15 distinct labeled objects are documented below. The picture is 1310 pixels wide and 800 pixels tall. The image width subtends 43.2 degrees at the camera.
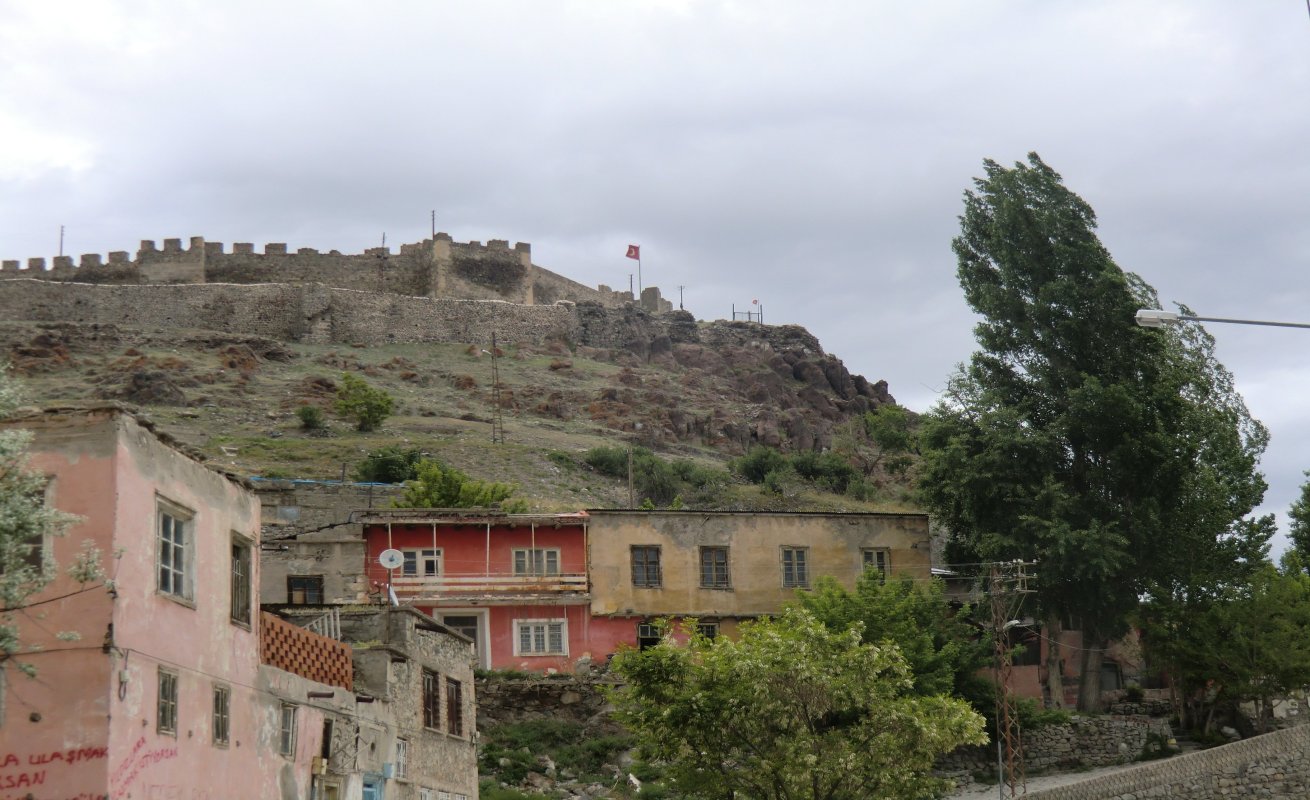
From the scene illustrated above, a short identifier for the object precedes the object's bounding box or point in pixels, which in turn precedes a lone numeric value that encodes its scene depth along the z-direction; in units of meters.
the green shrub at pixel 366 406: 75.69
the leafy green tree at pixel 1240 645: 42.72
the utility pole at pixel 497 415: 77.81
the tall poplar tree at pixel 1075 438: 45.50
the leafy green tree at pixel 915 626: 40.22
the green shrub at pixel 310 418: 74.31
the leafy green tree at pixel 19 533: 15.41
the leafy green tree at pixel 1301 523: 56.44
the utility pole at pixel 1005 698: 37.34
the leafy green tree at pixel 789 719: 28.91
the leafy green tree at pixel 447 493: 51.66
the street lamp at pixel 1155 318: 19.73
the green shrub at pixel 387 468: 62.30
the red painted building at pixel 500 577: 44.09
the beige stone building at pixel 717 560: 45.50
